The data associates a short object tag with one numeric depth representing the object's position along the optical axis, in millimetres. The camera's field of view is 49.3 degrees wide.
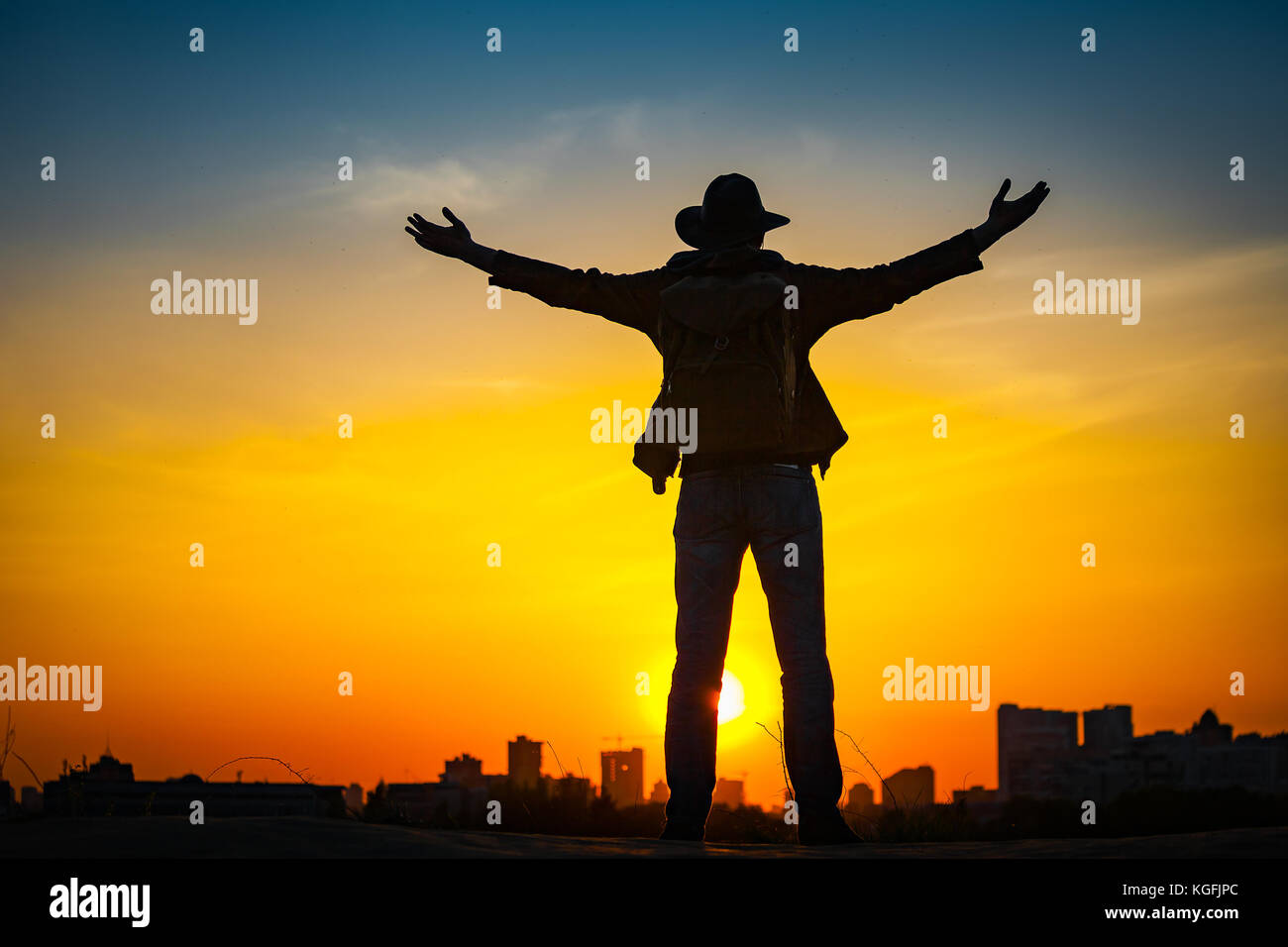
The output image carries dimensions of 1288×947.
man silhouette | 7430
